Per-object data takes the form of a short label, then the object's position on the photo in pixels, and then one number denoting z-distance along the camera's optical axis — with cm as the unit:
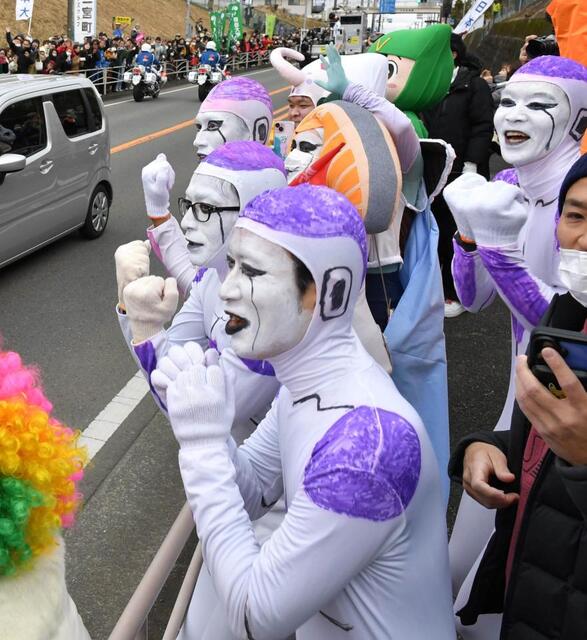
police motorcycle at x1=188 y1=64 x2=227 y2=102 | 2141
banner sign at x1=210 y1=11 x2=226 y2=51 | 3444
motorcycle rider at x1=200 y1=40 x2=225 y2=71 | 2234
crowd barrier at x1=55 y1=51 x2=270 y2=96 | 2120
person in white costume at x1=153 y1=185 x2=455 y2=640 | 144
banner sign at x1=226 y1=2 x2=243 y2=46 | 3419
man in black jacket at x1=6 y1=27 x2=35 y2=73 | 1873
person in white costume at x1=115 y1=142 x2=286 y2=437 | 219
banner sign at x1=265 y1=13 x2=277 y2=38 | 4291
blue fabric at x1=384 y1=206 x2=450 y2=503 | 257
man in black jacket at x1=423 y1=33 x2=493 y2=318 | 619
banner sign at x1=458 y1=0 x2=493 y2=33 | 1120
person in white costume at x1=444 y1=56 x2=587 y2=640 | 217
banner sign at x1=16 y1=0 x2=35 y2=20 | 1859
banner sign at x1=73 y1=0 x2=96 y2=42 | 2152
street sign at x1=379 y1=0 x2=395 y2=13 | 5509
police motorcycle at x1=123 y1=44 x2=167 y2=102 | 2034
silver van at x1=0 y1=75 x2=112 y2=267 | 646
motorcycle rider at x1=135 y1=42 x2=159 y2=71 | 2122
